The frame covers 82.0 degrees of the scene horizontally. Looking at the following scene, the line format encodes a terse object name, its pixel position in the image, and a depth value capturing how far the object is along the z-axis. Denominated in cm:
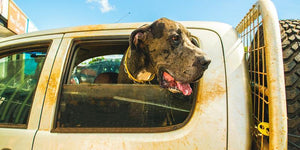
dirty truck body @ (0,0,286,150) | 122
